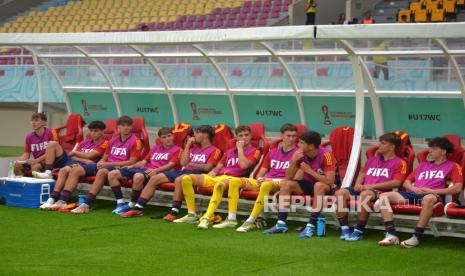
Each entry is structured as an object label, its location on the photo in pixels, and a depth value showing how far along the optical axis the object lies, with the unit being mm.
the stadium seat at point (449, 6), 20719
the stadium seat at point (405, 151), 9812
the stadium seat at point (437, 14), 20562
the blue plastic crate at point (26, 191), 11766
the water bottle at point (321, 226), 9555
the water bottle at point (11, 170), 12856
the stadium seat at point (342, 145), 10664
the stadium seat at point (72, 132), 13305
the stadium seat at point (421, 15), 20828
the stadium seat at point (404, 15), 21188
